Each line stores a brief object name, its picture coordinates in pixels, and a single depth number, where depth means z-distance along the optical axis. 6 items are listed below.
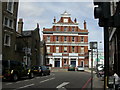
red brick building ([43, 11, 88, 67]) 42.24
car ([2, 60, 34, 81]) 13.01
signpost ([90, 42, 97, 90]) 7.09
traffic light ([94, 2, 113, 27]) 2.97
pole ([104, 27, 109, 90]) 3.30
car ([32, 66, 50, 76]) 19.00
